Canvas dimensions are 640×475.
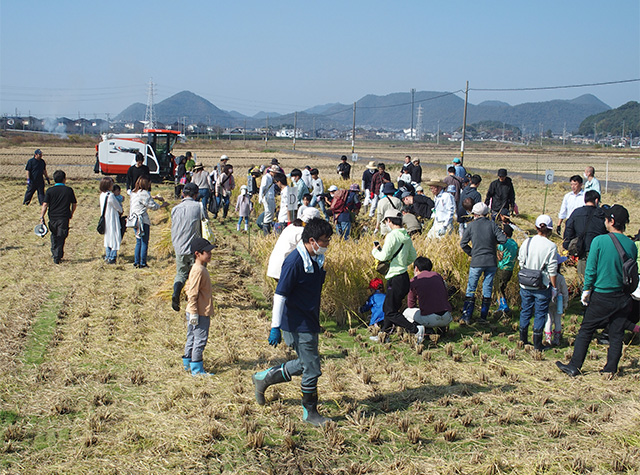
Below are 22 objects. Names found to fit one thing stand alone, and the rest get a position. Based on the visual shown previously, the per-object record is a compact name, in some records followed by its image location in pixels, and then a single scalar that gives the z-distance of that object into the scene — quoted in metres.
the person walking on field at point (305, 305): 4.50
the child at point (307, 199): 9.20
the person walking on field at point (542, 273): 6.32
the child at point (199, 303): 5.46
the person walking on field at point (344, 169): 18.95
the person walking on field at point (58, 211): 10.02
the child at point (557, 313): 6.57
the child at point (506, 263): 7.57
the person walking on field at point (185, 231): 7.36
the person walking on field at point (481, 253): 7.21
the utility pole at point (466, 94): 25.76
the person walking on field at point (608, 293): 5.61
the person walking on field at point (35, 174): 14.94
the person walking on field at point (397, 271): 6.63
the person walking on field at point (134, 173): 13.68
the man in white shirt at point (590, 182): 10.38
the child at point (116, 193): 10.10
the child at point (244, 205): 12.96
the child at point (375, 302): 7.14
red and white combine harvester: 25.42
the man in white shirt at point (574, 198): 9.96
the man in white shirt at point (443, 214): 9.88
